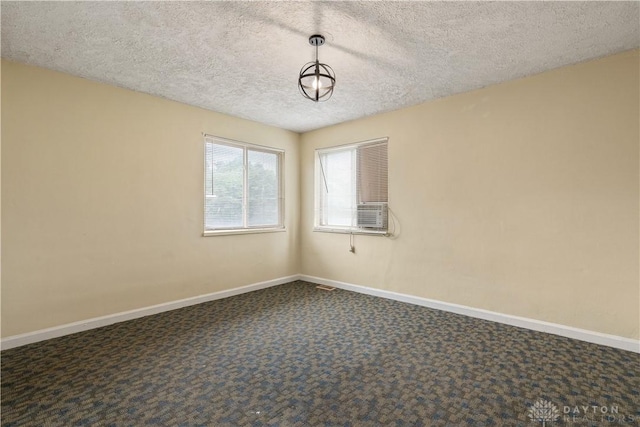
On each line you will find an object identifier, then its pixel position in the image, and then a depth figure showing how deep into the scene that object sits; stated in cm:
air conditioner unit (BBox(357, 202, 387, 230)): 452
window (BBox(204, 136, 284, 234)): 446
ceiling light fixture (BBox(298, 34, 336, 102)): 252
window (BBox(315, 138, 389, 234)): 458
